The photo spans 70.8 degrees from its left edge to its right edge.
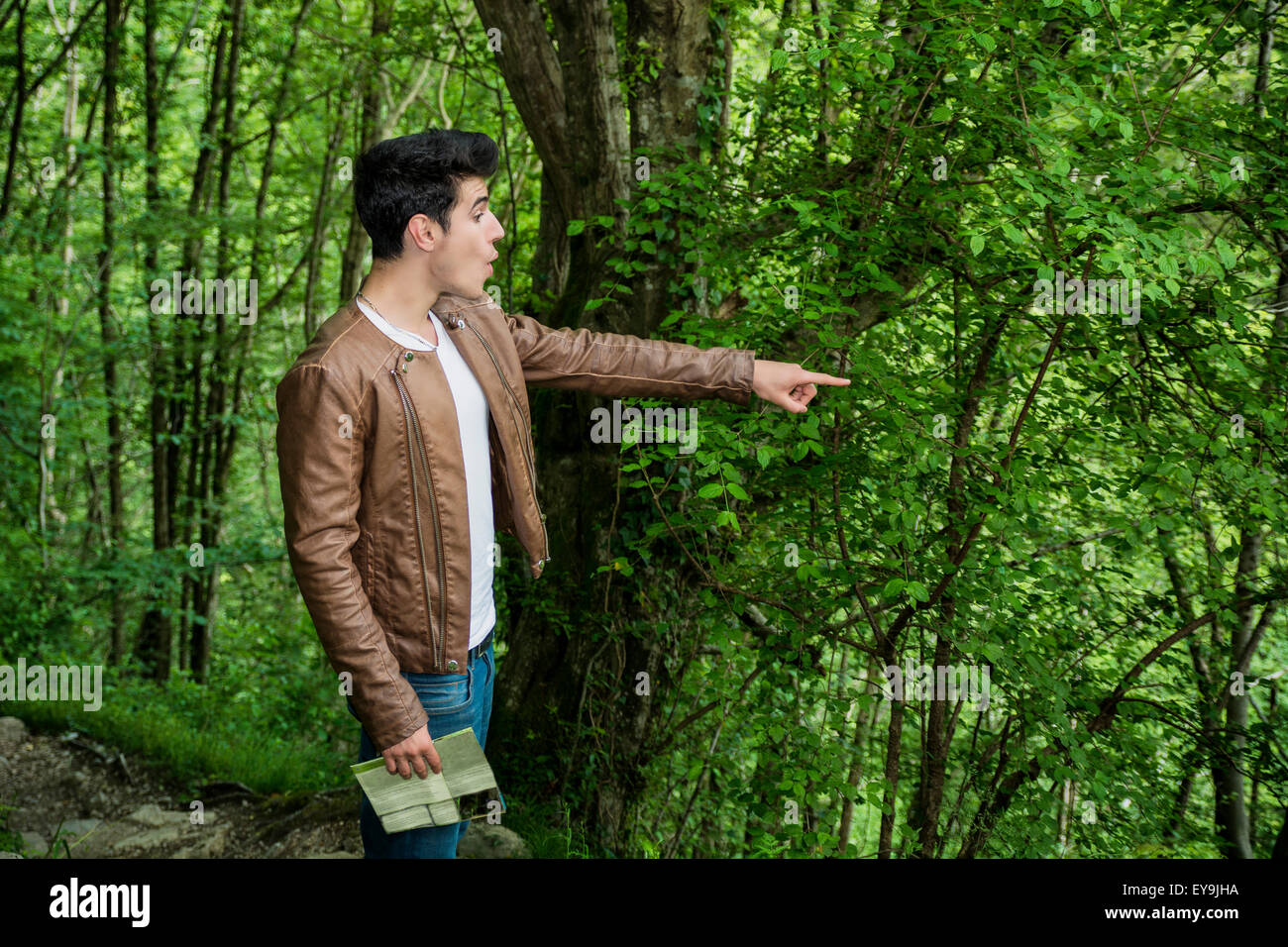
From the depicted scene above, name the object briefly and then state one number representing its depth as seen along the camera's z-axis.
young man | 1.89
